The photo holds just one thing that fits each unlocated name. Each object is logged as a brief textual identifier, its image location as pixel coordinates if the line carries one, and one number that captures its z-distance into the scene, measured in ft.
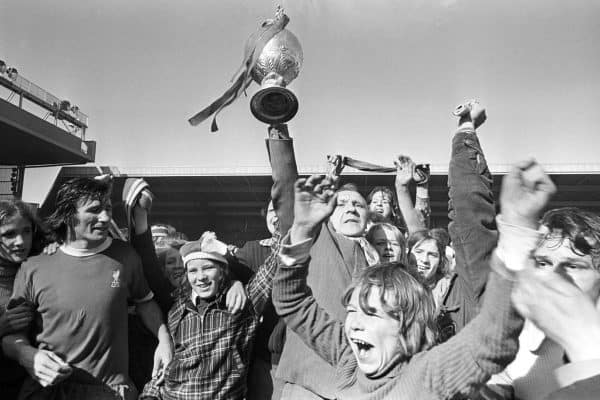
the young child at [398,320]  5.40
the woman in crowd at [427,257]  12.38
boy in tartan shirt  10.32
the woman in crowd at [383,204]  14.76
